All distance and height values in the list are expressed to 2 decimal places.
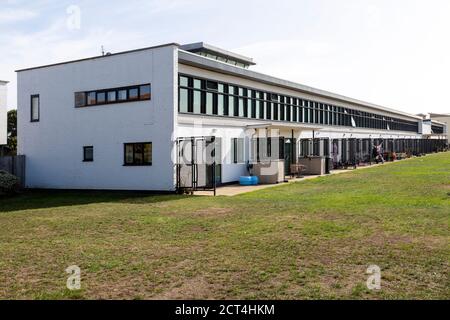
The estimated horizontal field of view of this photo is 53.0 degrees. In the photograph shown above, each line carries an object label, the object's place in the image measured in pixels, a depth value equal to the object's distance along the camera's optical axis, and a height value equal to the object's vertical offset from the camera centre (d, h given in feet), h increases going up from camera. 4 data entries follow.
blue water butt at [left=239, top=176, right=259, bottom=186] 72.95 -2.88
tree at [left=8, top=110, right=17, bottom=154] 147.90 +12.05
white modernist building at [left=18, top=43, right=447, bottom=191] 62.34 +6.32
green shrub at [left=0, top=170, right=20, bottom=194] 68.54 -3.12
